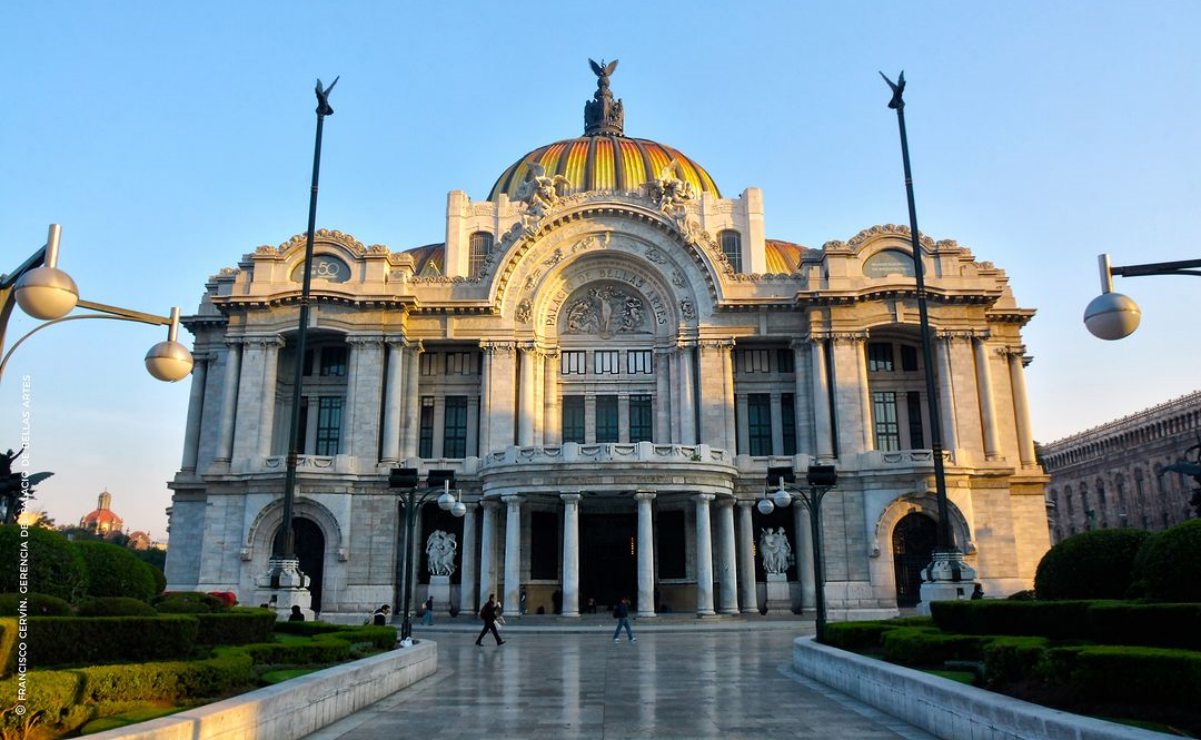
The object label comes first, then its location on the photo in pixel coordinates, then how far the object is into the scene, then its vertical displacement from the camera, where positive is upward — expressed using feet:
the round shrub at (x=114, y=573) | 54.13 +0.55
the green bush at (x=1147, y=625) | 36.78 -2.02
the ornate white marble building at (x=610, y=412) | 144.66 +29.41
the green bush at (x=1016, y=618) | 46.59 -2.30
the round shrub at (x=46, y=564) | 47.80 +1.00
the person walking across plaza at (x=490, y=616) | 91.09 -3.69
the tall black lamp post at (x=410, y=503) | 84.12 +8.41
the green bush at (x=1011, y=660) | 40.37 -3.74
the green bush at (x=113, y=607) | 44.16 -1.24
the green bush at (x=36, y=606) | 41.37 -1.06
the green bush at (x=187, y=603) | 58.91 -1.54
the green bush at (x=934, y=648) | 52.54 -4.11
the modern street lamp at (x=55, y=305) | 31.60 +10.23
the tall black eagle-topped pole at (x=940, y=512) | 109.09 +7.68
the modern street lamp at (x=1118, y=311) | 35.09 +10.22
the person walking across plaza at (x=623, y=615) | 98.63 -3.84
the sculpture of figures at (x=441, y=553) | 151.64 +4.56
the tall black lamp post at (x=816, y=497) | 79.30 +8.14
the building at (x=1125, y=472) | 250.98 +33.68
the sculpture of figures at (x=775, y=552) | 150.30 +4.41
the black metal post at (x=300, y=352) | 110.01 +29.00
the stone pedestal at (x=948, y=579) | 112.16 -0.15
